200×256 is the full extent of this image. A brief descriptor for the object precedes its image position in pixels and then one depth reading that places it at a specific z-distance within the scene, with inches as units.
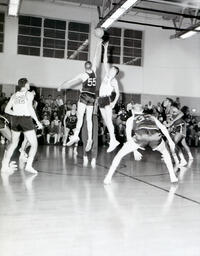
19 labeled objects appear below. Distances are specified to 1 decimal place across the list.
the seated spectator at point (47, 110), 530.3
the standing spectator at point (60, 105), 545.2
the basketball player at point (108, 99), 251.8
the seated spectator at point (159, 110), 563.7
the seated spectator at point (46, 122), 515.8
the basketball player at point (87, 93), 250.1
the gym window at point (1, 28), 605.0
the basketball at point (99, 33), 231.9
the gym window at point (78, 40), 653.9
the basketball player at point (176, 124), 293.1
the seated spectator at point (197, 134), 605.1
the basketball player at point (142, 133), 181.6
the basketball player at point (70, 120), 460.1
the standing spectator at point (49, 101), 565.0
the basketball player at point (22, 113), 213.0
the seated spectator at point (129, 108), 547.6
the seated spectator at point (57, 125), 521.0
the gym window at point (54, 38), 639.1
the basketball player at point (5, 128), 232.1
